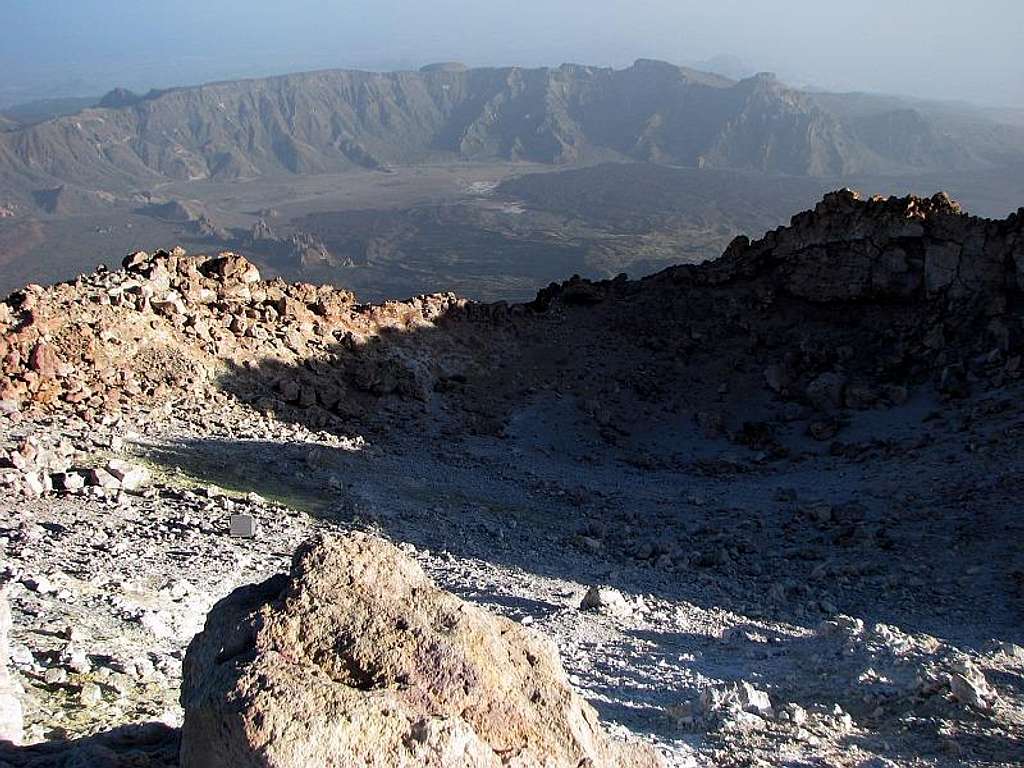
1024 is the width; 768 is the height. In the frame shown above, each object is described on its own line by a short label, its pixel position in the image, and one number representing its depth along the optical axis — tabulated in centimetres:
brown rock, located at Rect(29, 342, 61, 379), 1529
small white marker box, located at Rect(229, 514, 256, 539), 1137
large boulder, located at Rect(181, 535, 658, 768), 400
